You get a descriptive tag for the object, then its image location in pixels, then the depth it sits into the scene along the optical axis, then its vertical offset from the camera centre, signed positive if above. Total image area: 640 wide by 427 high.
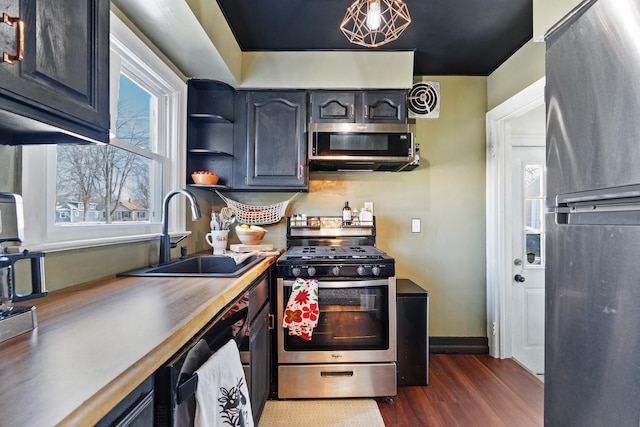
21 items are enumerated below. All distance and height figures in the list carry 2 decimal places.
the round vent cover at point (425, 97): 2.69 +1.04
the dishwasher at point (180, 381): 0.71 -0.42
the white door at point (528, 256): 2.54 -0.35
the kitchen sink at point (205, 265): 1.71 -0.31
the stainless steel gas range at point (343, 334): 1.95 -0.77
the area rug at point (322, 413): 1.75 -1.20
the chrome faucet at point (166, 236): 1.65 -0.12
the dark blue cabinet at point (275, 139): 2.37 +0.59
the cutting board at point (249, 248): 2.29 -0.25
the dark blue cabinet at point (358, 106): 2.38 +0.85
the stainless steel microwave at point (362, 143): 2.25 +0.54
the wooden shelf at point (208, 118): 2.22 +0.72
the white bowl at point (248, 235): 2.38 -0.16
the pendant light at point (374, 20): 1.31 +1.26
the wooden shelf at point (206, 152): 2.22 +0.47
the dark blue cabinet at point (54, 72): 0.70 +0.38
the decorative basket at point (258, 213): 2.60 +0.02
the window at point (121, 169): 1.12 +0.22
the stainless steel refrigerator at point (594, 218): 0.85 -0.01
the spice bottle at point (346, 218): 2.57 -0.03
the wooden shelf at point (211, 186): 2.23 +0.21
